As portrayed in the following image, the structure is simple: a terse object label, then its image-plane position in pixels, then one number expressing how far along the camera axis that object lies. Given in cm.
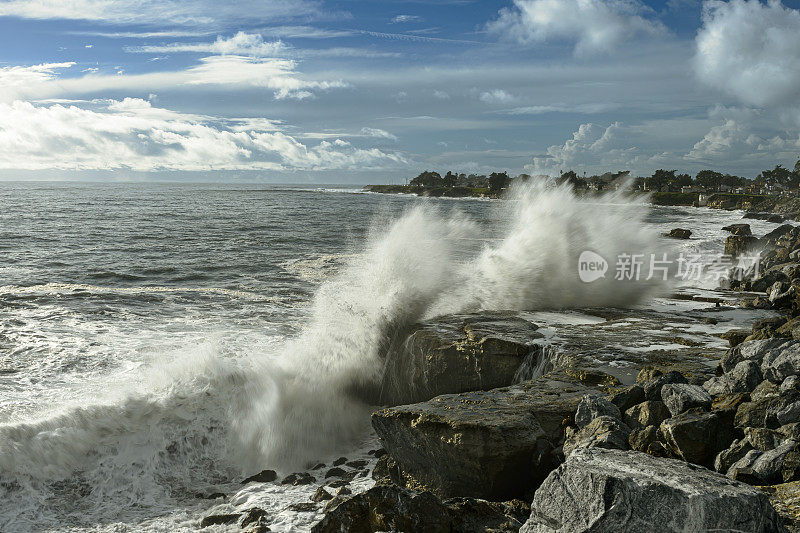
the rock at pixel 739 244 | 2997
